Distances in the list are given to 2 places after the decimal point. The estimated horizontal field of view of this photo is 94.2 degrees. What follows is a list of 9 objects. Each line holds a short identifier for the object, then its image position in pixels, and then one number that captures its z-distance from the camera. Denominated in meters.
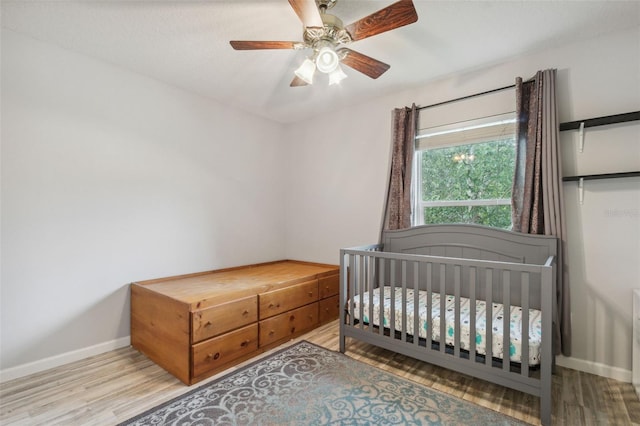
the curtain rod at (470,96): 2.47
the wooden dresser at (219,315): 2.06
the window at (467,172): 2.55
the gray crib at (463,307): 1.69
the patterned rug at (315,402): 1.64
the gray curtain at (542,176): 2.15
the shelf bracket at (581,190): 2.16
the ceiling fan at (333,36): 1.50
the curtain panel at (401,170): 2.88
